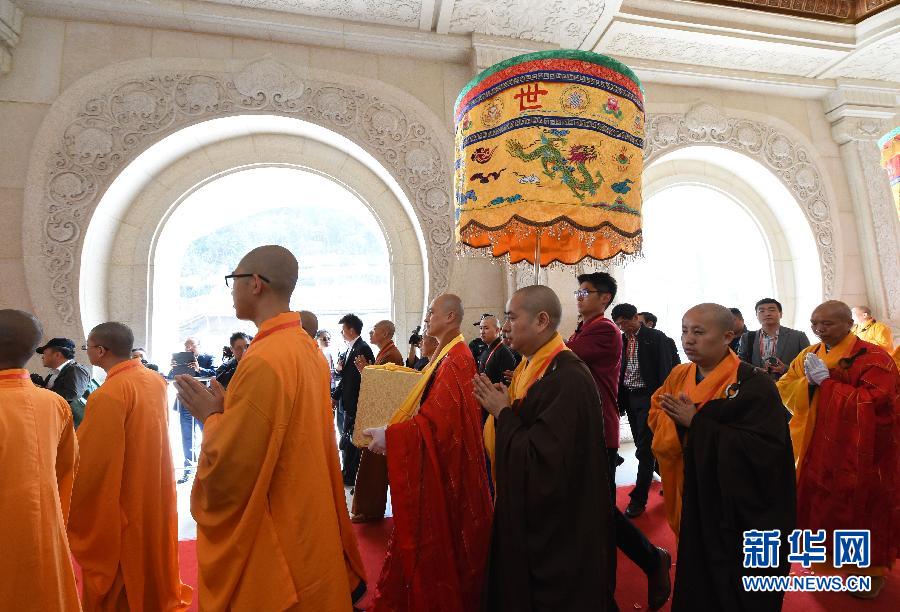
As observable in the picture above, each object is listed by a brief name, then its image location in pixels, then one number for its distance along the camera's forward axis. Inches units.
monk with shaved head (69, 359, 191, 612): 81.7
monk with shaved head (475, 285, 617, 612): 64.6
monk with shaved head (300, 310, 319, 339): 136.4
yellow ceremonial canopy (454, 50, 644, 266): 93.4
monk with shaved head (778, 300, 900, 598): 100.5
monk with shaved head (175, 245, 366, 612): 56.9
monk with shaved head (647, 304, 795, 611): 72.1
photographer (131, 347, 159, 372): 163.0
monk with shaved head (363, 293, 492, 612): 78.7
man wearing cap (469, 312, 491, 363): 180.5
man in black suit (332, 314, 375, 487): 163.5
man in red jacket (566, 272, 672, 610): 93.7
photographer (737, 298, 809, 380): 167.3
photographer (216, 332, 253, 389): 174.4
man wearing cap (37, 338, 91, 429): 130.2
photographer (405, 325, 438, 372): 151.0
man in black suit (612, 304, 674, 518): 153.0
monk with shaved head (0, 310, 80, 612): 60.5
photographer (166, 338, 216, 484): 194.1
